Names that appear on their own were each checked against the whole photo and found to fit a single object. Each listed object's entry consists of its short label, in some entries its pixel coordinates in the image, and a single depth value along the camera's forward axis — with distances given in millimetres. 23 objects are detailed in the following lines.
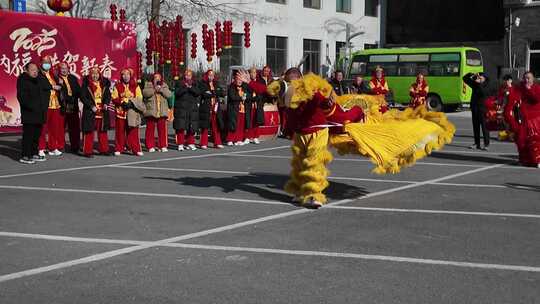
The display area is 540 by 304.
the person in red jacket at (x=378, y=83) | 18406
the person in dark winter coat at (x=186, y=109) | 15906
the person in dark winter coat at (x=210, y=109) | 16359
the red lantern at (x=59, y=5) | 19031
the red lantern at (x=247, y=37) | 27992
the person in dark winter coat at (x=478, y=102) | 15938
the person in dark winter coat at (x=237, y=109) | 16891
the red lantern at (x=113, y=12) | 22825
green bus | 32406
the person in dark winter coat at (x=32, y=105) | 13375
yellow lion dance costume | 8875
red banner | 16312
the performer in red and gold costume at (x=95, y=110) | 14523
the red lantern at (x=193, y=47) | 24981
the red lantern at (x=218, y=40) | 23031
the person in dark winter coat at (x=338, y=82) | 19328
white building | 37438
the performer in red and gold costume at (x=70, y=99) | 14555
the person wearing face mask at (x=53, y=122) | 14383
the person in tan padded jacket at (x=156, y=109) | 15367
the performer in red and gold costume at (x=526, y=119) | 12898
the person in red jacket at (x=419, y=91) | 21400
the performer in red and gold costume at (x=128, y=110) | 14820
